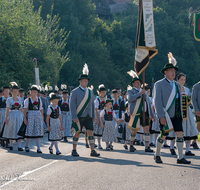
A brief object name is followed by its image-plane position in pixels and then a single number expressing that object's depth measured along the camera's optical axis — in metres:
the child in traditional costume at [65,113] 15.97
